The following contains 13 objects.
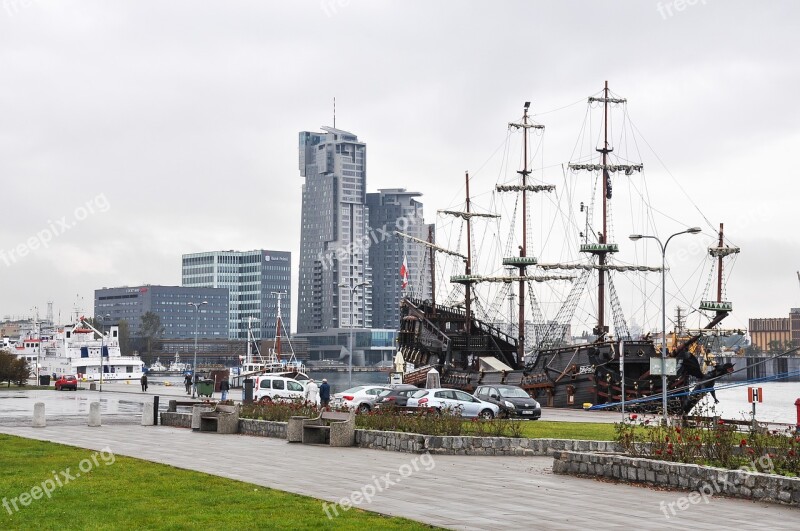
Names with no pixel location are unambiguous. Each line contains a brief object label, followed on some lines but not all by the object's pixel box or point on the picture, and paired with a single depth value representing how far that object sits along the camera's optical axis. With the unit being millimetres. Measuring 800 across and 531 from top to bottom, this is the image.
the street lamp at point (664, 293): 36984
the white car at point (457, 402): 35500
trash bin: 57969
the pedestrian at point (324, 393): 39656
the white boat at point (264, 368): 109750
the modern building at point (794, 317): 188475
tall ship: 58906
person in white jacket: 44069
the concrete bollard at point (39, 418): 31594
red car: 77062
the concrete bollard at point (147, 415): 34219
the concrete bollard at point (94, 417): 32250
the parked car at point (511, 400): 39594
